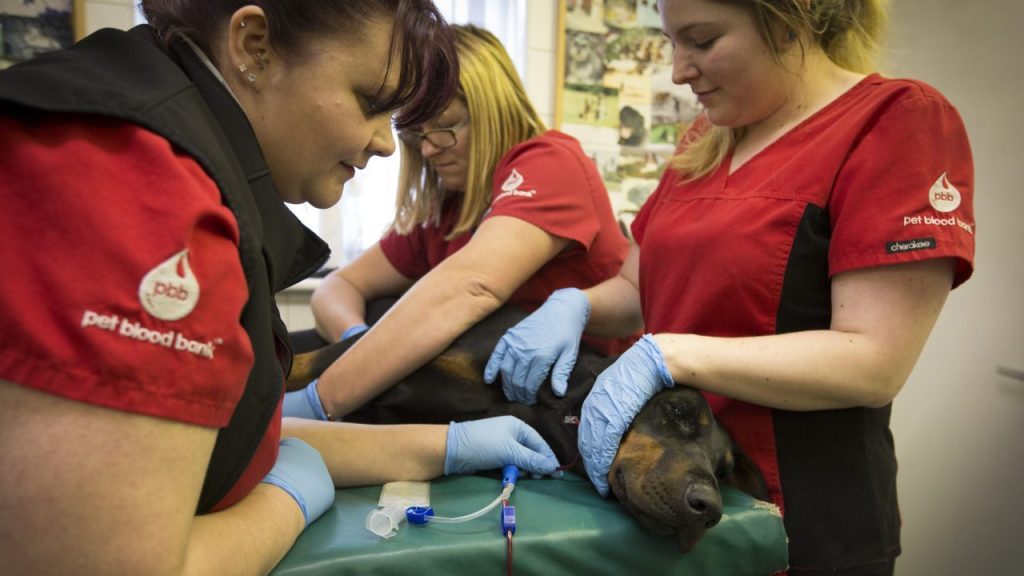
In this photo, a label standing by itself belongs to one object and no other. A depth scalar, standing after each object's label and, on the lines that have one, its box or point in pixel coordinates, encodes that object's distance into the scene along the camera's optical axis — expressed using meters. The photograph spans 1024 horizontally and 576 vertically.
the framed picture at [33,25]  2.30
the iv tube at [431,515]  0.89
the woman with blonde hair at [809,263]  0.97
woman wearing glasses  1.37
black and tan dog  0.95
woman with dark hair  0.47
